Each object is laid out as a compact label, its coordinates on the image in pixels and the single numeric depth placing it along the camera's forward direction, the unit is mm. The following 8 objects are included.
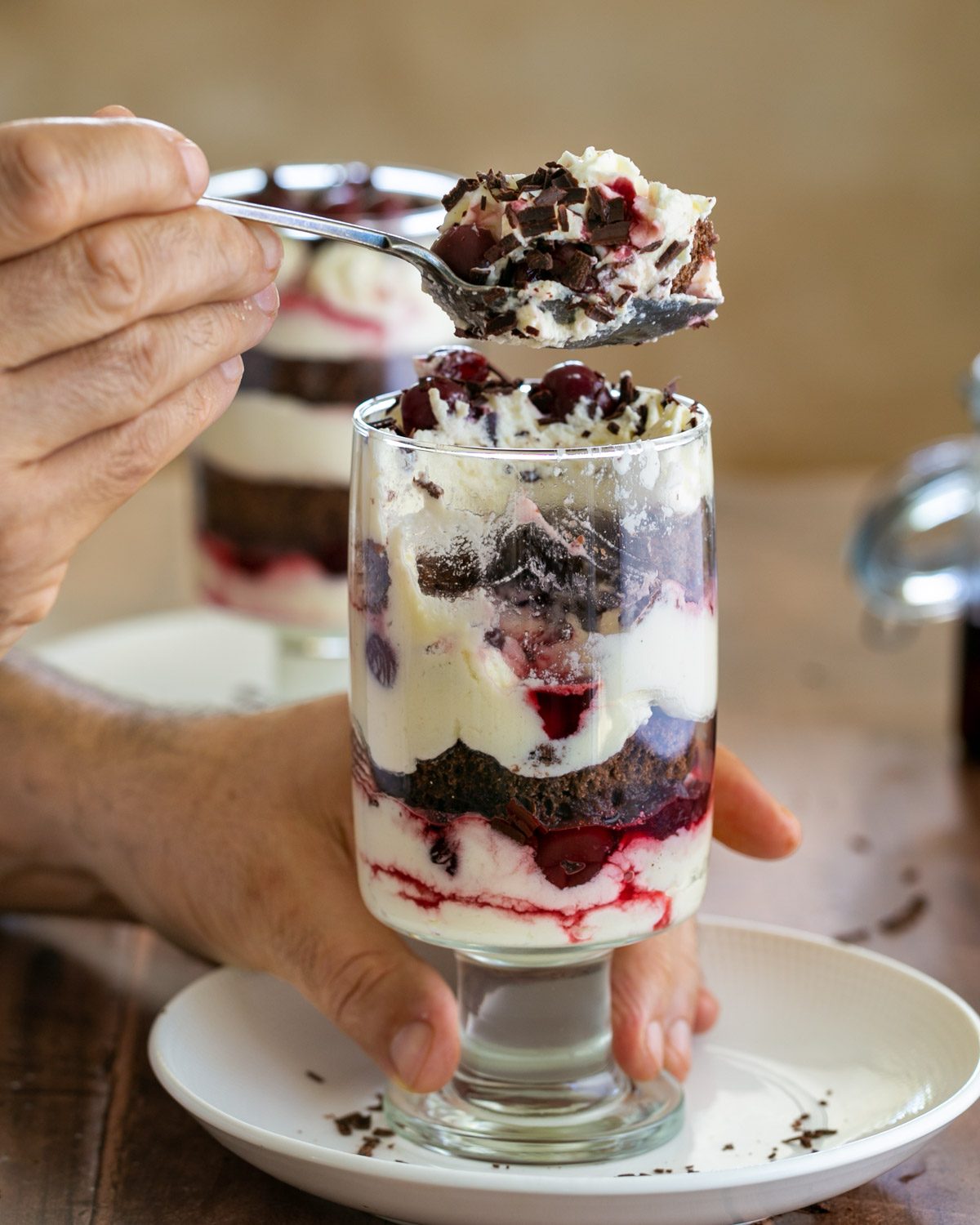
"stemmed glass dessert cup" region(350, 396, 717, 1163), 624
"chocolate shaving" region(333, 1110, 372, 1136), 677
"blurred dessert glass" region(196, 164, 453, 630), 927
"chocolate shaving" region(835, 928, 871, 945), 790
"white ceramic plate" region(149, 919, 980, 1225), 615
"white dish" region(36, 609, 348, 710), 1006
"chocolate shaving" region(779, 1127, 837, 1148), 667
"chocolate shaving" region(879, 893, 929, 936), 797
